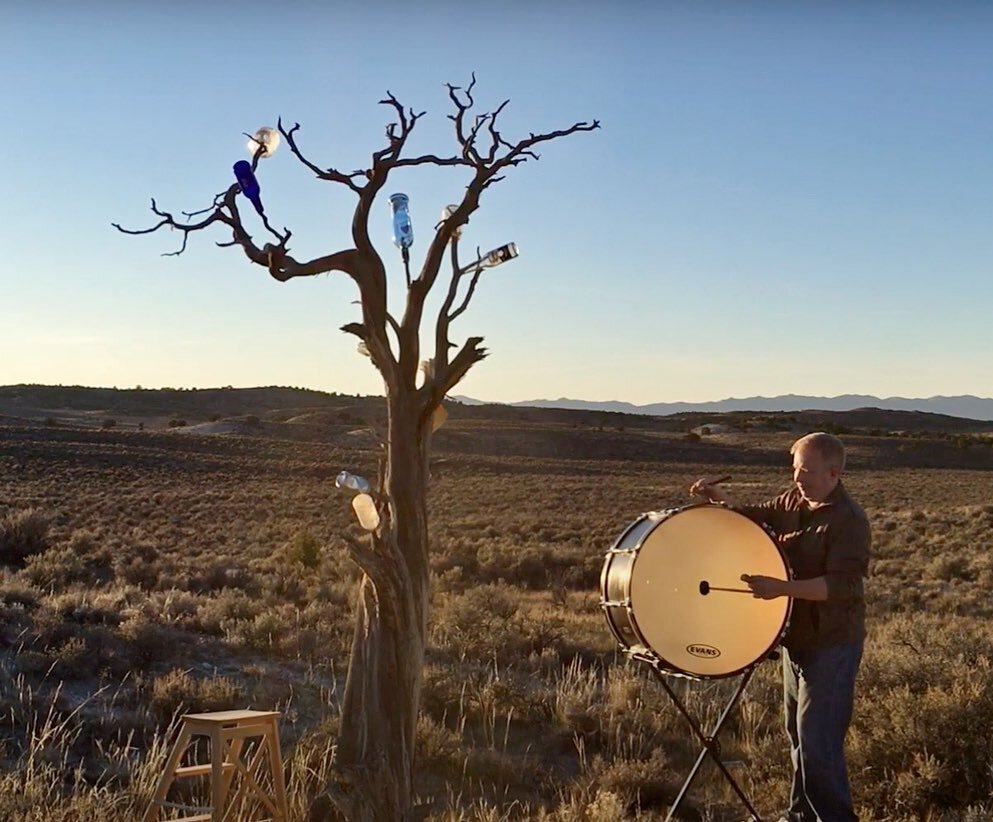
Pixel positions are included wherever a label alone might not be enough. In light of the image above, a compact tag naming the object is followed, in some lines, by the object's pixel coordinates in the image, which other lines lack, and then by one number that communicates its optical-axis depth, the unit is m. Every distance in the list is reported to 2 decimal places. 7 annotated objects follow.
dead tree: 5.30
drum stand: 5.24
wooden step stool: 4.89
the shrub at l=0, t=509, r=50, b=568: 18.03
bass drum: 5.20
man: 5.04
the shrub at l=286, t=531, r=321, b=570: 18.55
